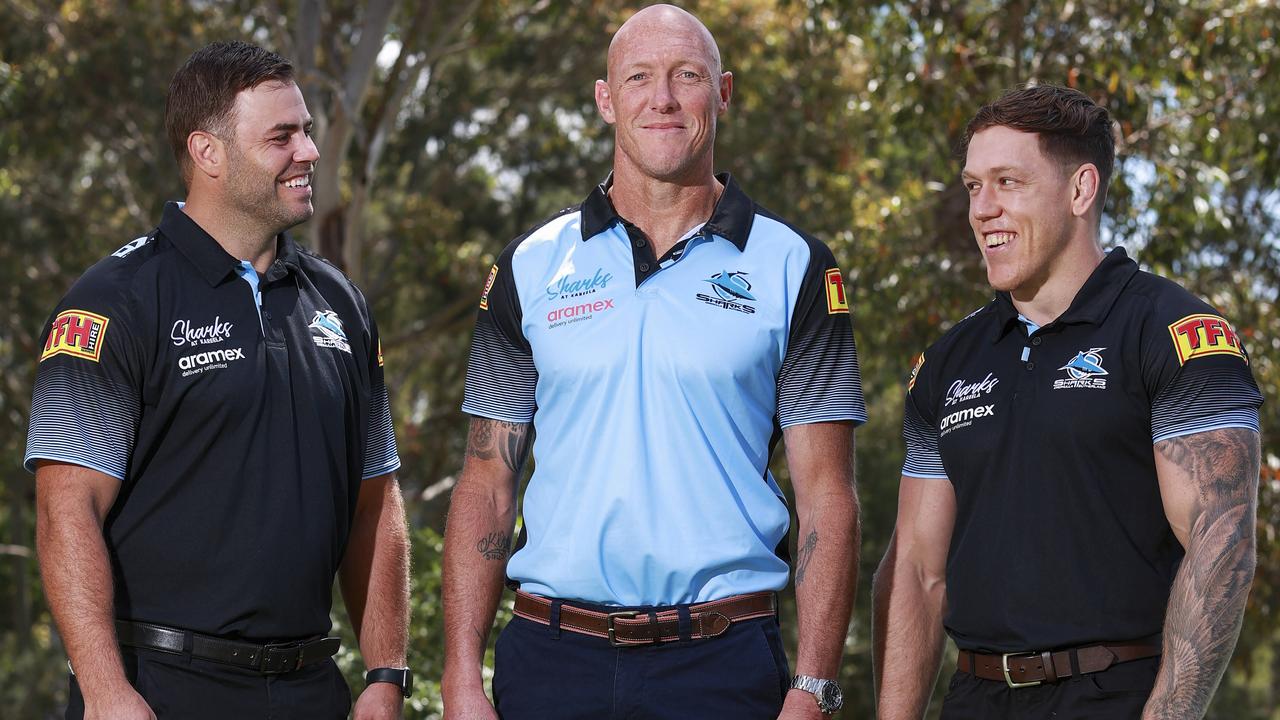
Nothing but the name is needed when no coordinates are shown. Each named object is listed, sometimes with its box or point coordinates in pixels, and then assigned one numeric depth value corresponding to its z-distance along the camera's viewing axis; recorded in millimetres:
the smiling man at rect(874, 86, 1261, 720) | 3670
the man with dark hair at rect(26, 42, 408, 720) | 4035
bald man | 3998
